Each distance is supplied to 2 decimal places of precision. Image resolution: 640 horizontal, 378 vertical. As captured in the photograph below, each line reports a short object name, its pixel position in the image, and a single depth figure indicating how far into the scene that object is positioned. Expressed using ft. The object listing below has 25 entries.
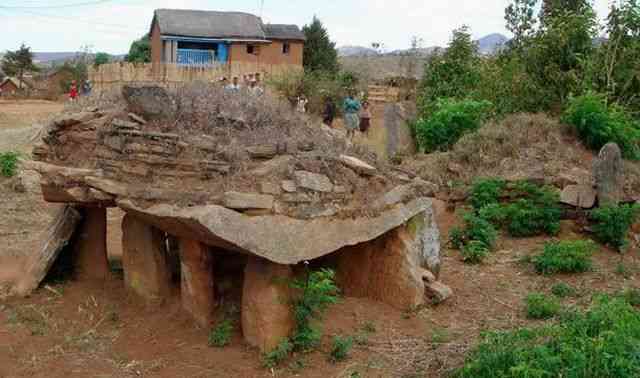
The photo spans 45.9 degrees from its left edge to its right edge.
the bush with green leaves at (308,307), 19.72
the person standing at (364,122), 59.67
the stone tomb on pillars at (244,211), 19.79
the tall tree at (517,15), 85.20
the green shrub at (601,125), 36.81
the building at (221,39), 99.55
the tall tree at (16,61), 132.67
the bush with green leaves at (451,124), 43.27
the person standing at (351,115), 56.24
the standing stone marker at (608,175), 33.19
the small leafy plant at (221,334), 21.03
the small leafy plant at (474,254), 29.89
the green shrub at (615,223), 31.42
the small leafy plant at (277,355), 19.45
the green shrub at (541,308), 22.98
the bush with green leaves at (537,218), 32.81
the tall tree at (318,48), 108.99
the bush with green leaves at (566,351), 16.12
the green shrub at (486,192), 34.94
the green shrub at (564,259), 28.12
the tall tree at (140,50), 121.31
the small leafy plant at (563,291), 25.67
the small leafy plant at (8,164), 45.55
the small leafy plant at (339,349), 19.58
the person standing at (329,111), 62.54
